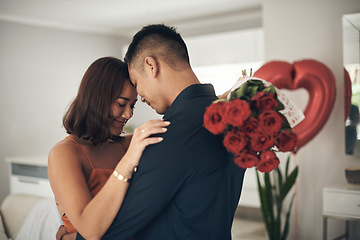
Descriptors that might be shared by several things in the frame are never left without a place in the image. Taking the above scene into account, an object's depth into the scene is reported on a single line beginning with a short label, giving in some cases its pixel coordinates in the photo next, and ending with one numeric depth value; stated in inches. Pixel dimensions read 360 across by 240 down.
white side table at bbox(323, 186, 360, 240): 122.8
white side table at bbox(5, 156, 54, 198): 156.6
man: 41.8
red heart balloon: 131.1
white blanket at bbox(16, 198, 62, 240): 100.3
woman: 50.4
